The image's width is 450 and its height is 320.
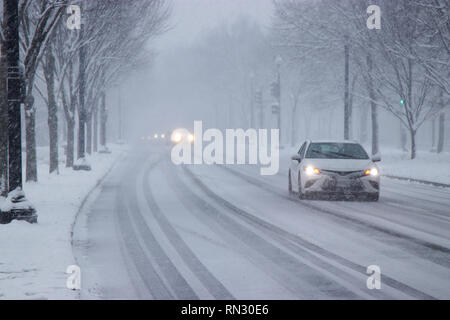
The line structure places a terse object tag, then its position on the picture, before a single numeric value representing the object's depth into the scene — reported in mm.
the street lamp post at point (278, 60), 44597
